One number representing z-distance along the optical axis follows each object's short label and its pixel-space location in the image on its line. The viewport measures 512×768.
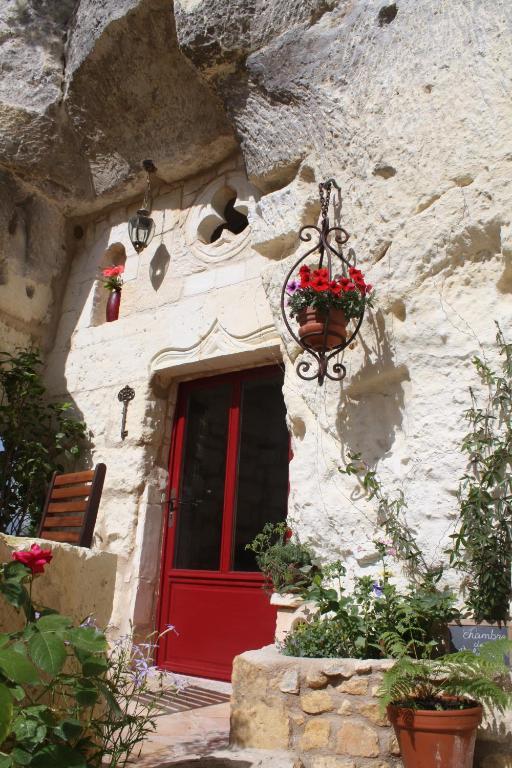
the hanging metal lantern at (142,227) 5.22
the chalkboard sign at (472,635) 2.67
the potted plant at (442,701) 2.22
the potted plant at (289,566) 3.54
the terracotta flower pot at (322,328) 3.36
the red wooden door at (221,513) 4.25
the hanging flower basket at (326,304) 3.34
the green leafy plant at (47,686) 1.56
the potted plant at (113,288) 5.49
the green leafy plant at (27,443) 5.00
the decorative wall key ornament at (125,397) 4.94
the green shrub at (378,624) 2.73
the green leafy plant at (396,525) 3.03
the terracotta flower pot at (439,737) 2.21
